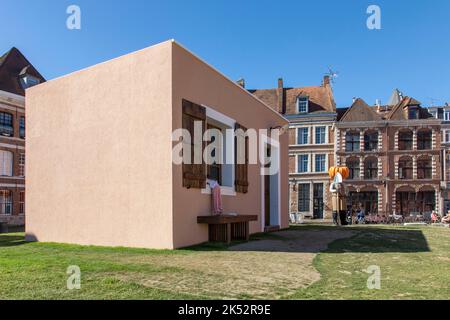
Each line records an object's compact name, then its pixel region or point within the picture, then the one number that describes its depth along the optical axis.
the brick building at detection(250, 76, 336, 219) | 42.91
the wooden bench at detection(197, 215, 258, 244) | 10.29
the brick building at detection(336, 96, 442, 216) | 41.81
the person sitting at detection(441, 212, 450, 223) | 25.57
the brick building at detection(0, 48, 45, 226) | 28.70
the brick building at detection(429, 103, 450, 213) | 45.62
